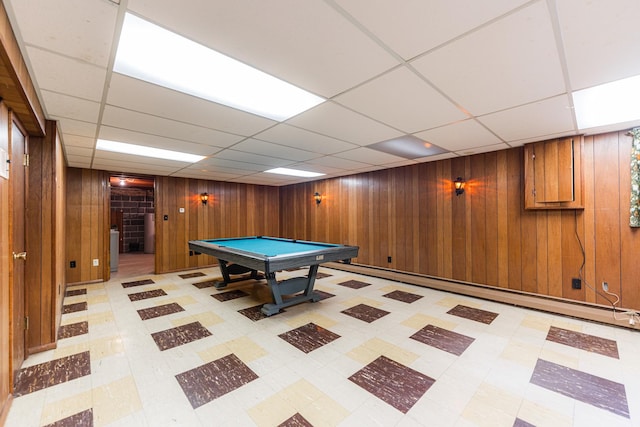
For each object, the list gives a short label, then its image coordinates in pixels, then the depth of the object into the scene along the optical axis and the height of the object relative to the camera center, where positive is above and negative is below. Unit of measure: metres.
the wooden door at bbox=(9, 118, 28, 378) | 1.96 -0.17
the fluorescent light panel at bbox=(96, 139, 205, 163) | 3.61 +1.01
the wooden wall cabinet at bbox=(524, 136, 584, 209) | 3.39 +0.52
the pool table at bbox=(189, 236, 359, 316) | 3.23 -0.61
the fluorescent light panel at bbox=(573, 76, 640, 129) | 2.09 +1.01
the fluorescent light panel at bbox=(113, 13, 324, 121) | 1.54 +1.05
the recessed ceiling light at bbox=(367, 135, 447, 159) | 3.57 +1.01
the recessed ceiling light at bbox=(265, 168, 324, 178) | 5.72 +1.00
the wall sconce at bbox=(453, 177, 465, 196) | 4.59 +0.49
